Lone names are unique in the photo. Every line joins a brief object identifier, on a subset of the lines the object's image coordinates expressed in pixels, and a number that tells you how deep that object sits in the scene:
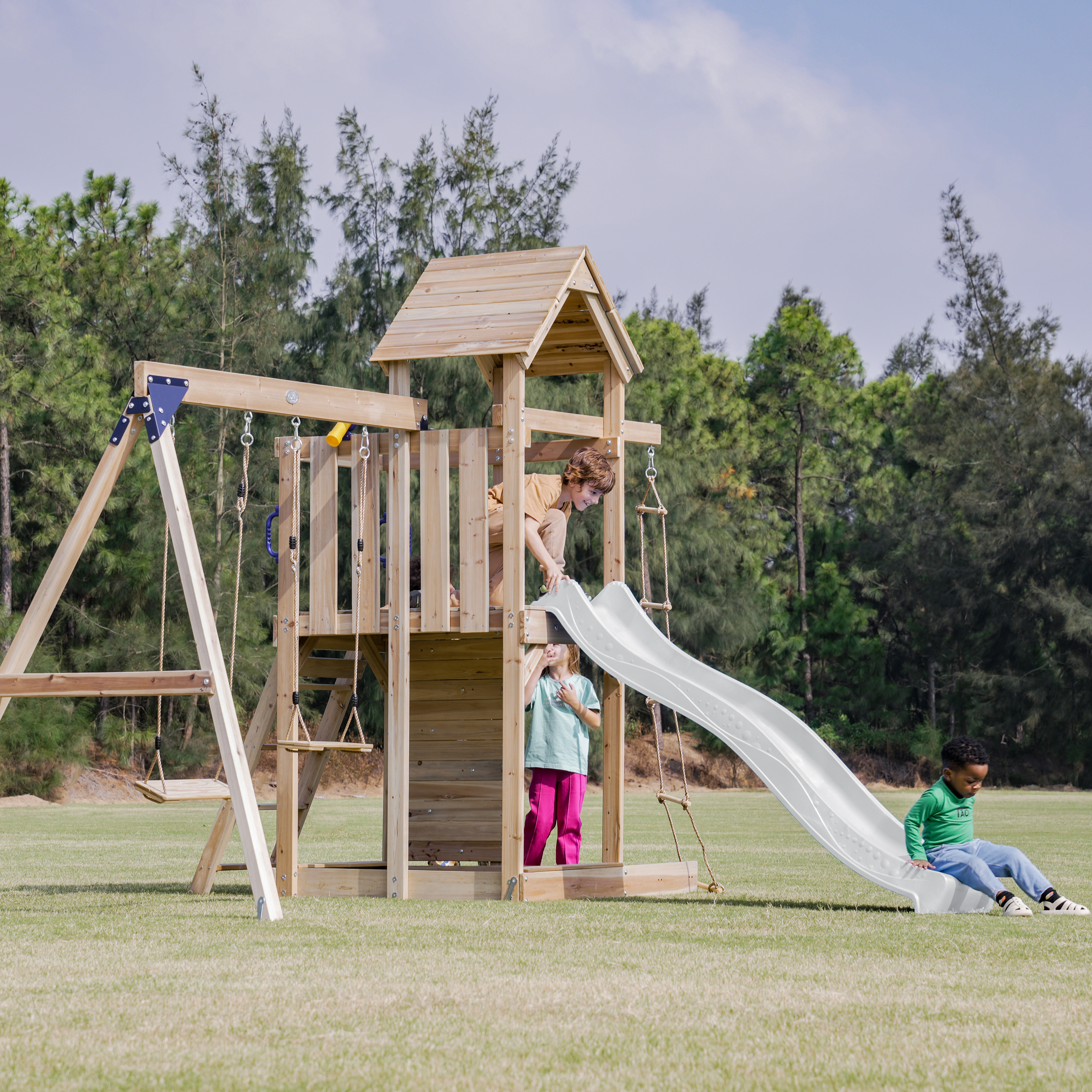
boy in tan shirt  19.69
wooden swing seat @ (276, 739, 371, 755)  16.11
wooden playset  16.61
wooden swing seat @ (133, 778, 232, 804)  15.34
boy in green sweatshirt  15.84
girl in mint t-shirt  20.44
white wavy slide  16.27
